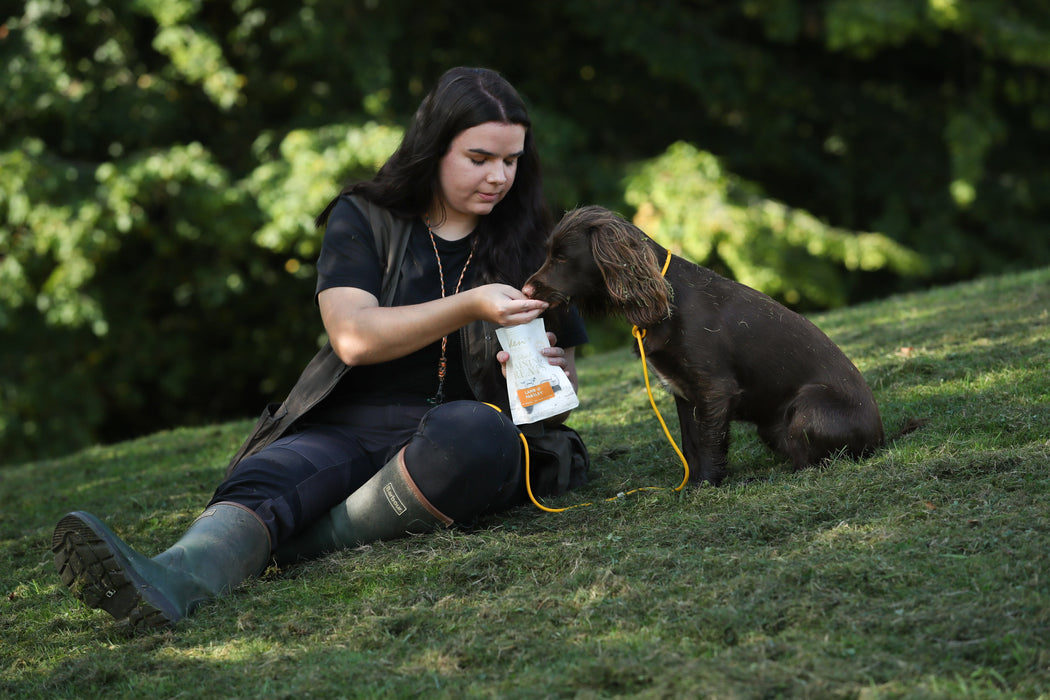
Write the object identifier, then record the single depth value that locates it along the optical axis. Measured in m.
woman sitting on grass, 3.26
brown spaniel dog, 3.56
